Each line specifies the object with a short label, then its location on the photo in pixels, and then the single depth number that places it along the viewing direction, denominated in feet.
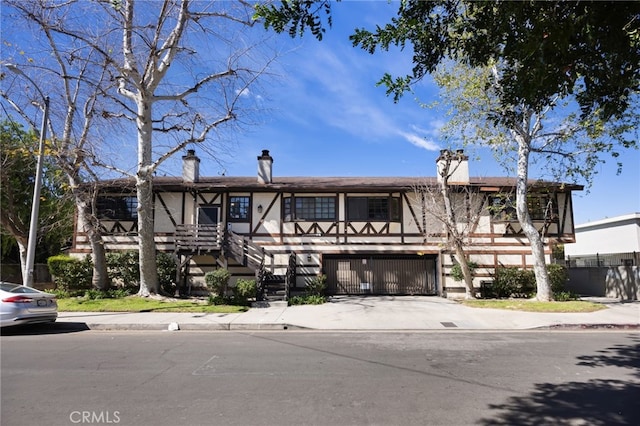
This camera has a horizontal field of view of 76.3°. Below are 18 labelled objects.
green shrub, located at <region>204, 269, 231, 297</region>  53.26
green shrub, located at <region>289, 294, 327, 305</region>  54.29
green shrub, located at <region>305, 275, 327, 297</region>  60.80
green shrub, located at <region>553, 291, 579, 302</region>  54.43
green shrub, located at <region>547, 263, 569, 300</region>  58.60
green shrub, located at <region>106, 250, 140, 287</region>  63.00
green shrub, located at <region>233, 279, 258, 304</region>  51.98
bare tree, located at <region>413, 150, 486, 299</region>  58.29
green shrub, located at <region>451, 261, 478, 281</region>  62.54
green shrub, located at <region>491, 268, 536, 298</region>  61.21
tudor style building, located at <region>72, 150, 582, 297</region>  64.85
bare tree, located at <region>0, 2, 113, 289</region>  53.06
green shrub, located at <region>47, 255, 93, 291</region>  62.13
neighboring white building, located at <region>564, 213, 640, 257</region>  90.77
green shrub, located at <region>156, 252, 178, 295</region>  61.52
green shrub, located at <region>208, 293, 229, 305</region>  51.70
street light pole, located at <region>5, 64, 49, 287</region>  42.44
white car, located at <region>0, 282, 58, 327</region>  33.30
